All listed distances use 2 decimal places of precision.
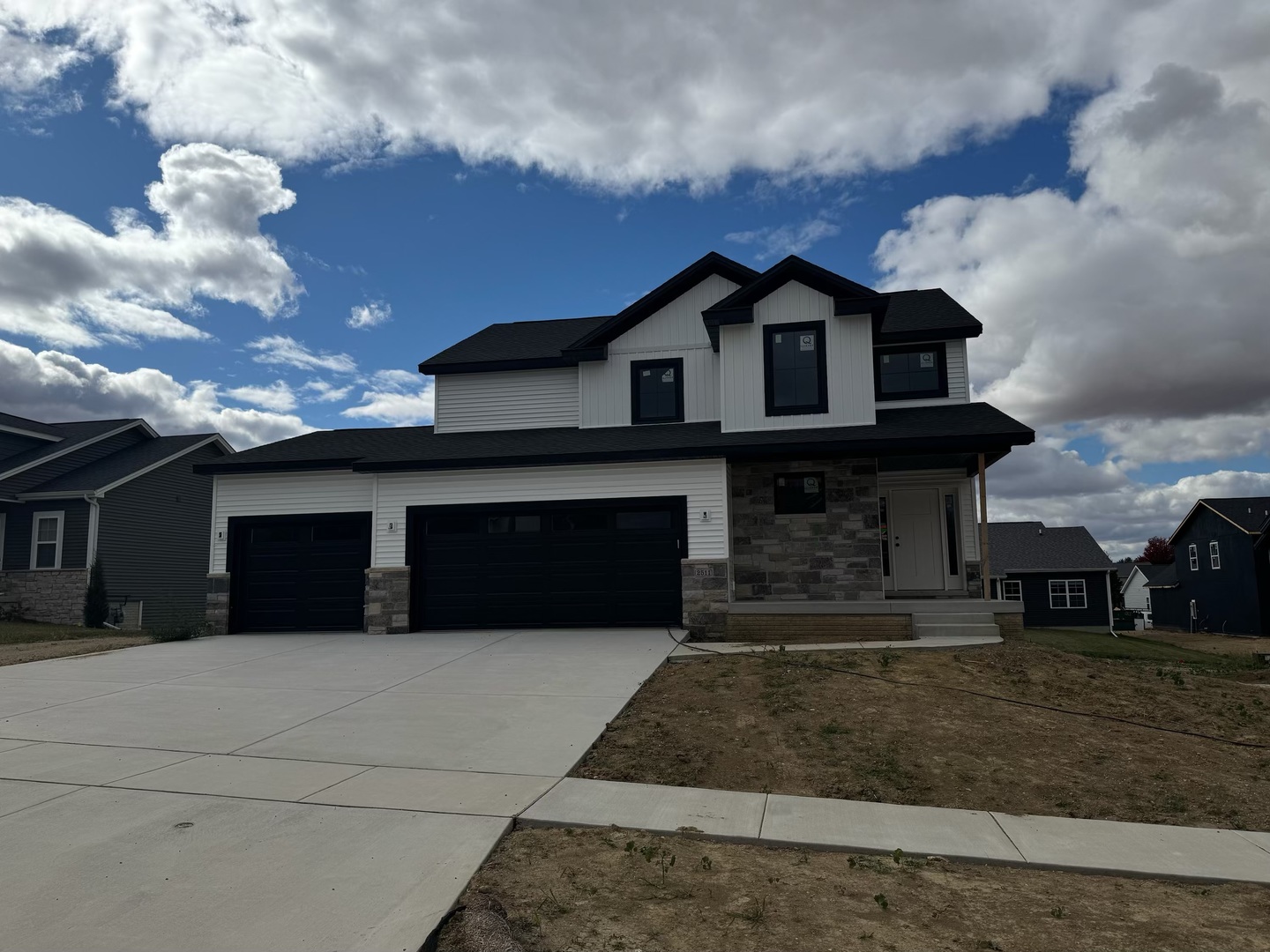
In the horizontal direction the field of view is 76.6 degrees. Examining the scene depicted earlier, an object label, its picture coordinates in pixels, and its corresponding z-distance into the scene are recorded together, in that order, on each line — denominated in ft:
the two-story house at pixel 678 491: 47.32
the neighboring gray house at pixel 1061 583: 107.14
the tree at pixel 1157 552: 220.84
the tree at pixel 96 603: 69.56
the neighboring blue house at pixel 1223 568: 105.09
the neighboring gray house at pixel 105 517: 71.56
